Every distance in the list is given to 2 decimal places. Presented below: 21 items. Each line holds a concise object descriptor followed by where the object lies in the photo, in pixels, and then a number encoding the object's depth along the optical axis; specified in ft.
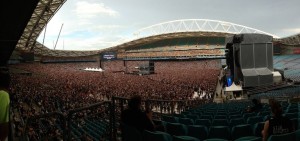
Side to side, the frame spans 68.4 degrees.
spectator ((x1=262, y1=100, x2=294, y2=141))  10.87
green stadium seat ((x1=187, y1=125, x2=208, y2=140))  12.18
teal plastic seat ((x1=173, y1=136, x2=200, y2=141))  9.52
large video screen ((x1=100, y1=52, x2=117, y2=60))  178.58
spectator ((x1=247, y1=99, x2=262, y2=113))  23.22
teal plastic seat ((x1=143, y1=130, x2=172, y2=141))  9.84
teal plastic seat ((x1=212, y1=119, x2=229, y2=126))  15.29
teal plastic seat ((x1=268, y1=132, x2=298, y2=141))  8.47
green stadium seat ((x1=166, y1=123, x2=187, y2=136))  12.78
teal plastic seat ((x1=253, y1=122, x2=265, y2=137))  12.55
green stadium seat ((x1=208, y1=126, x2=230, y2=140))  12.10
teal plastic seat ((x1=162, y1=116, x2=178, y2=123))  16.19
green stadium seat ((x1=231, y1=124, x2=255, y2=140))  12.14
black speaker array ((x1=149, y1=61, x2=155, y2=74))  134.57
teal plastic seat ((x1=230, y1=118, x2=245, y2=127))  15.20
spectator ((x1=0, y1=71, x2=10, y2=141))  8.89
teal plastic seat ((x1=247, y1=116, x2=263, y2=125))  15.06
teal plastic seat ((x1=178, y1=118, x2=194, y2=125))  15.63
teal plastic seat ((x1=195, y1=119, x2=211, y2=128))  15.41
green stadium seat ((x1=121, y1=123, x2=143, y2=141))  10.89
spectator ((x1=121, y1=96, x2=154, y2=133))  11.93
